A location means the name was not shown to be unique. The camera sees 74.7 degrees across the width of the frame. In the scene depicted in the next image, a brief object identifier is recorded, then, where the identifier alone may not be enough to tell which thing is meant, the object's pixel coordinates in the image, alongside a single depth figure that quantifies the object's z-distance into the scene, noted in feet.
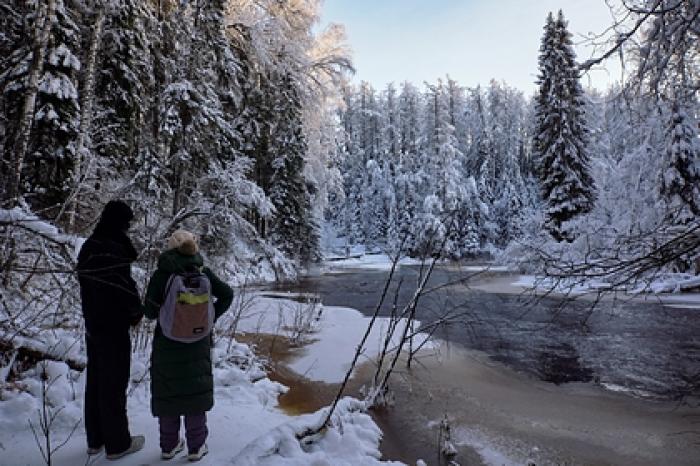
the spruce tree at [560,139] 67.97
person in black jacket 9.45
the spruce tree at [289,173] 60.13
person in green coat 9.43
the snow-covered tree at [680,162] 46.85
